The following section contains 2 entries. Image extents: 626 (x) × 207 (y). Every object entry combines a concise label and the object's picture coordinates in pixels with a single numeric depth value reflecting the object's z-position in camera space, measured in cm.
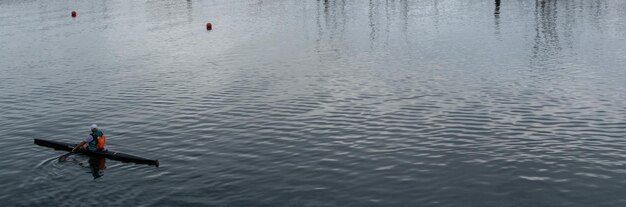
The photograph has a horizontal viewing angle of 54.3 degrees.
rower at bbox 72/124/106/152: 4547
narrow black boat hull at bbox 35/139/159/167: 4331
